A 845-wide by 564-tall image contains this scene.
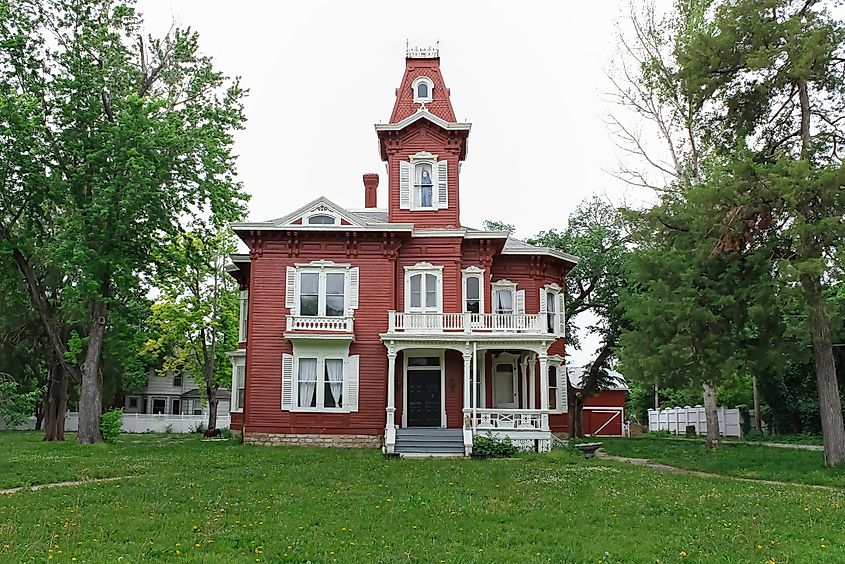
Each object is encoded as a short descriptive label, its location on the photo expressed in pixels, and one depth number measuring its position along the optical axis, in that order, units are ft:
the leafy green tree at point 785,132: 56.08
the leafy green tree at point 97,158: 79.25
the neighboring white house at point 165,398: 195.72
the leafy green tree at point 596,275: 111.04
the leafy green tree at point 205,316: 124.06
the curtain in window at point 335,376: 84.84
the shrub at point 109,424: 100.52
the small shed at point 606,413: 153.53
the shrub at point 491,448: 75.05
